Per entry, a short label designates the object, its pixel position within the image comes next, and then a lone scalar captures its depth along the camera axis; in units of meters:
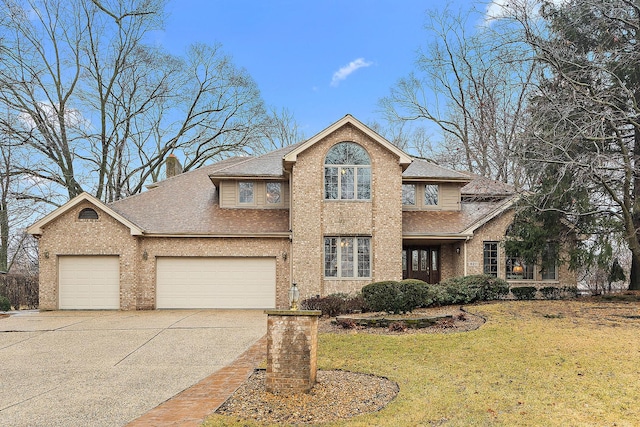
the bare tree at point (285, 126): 38.03
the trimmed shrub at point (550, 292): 17.28
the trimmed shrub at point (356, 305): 14.16
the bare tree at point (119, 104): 24.28
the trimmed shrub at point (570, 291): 17.70
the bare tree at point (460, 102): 25.85
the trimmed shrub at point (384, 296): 12.77
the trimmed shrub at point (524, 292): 16.97
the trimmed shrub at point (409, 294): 12.82
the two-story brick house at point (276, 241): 16.78
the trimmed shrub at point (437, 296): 15.30
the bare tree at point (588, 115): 13.12
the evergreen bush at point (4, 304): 17.03
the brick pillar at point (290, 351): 6.61
